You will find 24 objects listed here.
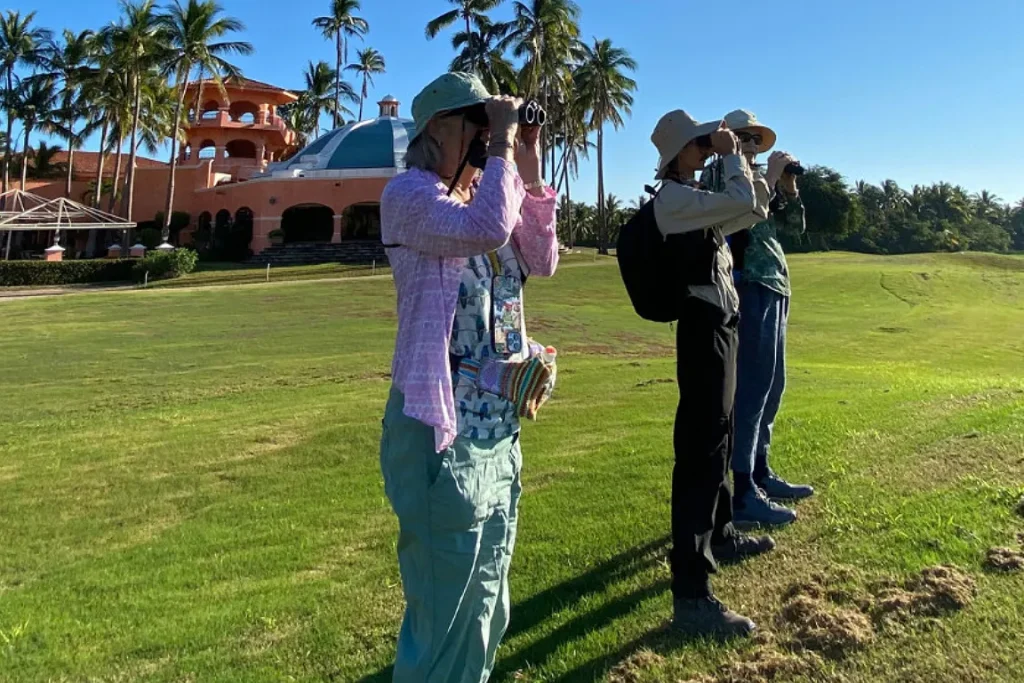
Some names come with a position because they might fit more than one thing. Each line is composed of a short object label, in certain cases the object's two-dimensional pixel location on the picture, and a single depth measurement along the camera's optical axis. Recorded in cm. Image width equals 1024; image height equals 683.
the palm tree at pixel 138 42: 3691
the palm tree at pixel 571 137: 4475
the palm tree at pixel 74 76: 4094
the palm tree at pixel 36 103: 4425
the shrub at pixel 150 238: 4022
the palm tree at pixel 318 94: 5809
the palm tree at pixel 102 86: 3863
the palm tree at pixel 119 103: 3969
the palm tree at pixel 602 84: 4344
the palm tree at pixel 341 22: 5284
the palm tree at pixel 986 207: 8136
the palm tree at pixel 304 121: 5850
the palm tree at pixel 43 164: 4750
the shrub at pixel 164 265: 3186
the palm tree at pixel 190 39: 3694
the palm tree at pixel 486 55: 3838
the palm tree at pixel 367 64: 5806
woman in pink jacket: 212
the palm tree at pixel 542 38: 3847
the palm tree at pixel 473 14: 3972
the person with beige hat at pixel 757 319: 380
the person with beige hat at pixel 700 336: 280
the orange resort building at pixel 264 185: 3947
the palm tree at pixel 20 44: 4338
